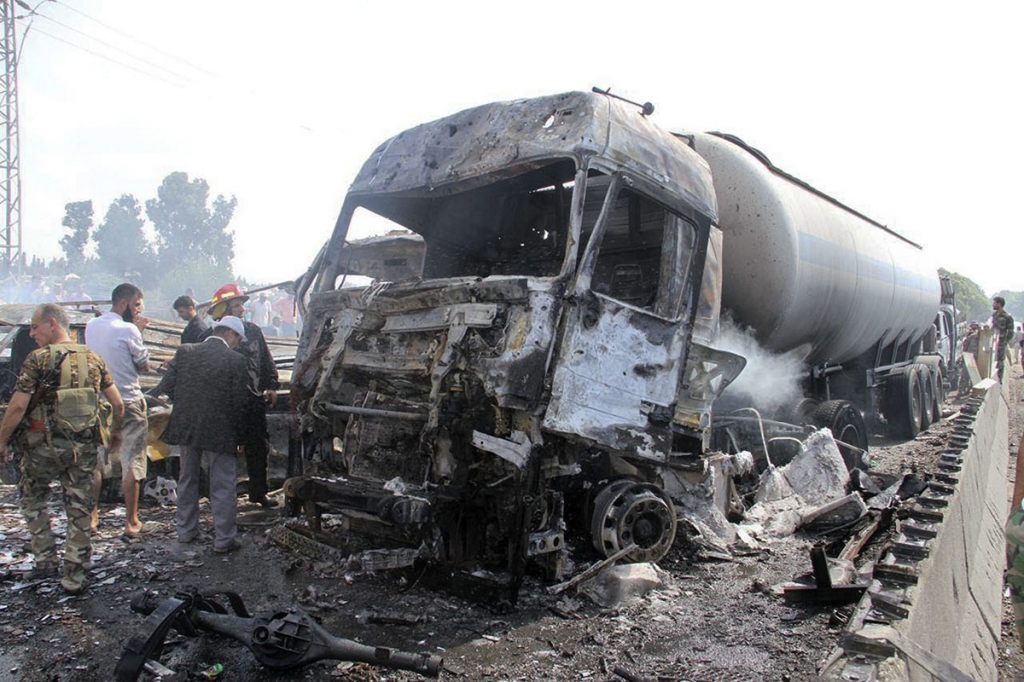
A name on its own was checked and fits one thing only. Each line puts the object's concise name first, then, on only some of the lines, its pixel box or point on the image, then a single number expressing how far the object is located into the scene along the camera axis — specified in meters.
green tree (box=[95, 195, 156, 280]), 45.38
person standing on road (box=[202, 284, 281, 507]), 4.81
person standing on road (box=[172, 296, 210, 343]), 5.79
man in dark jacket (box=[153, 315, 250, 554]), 4.39
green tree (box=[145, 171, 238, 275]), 47.12
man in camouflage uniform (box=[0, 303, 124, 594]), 3.70
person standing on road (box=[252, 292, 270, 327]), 17.91
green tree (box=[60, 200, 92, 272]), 40.69
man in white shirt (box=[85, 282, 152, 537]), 4.83
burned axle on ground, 2.65
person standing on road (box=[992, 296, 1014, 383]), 14.77
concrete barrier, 2.30
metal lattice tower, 20.02
